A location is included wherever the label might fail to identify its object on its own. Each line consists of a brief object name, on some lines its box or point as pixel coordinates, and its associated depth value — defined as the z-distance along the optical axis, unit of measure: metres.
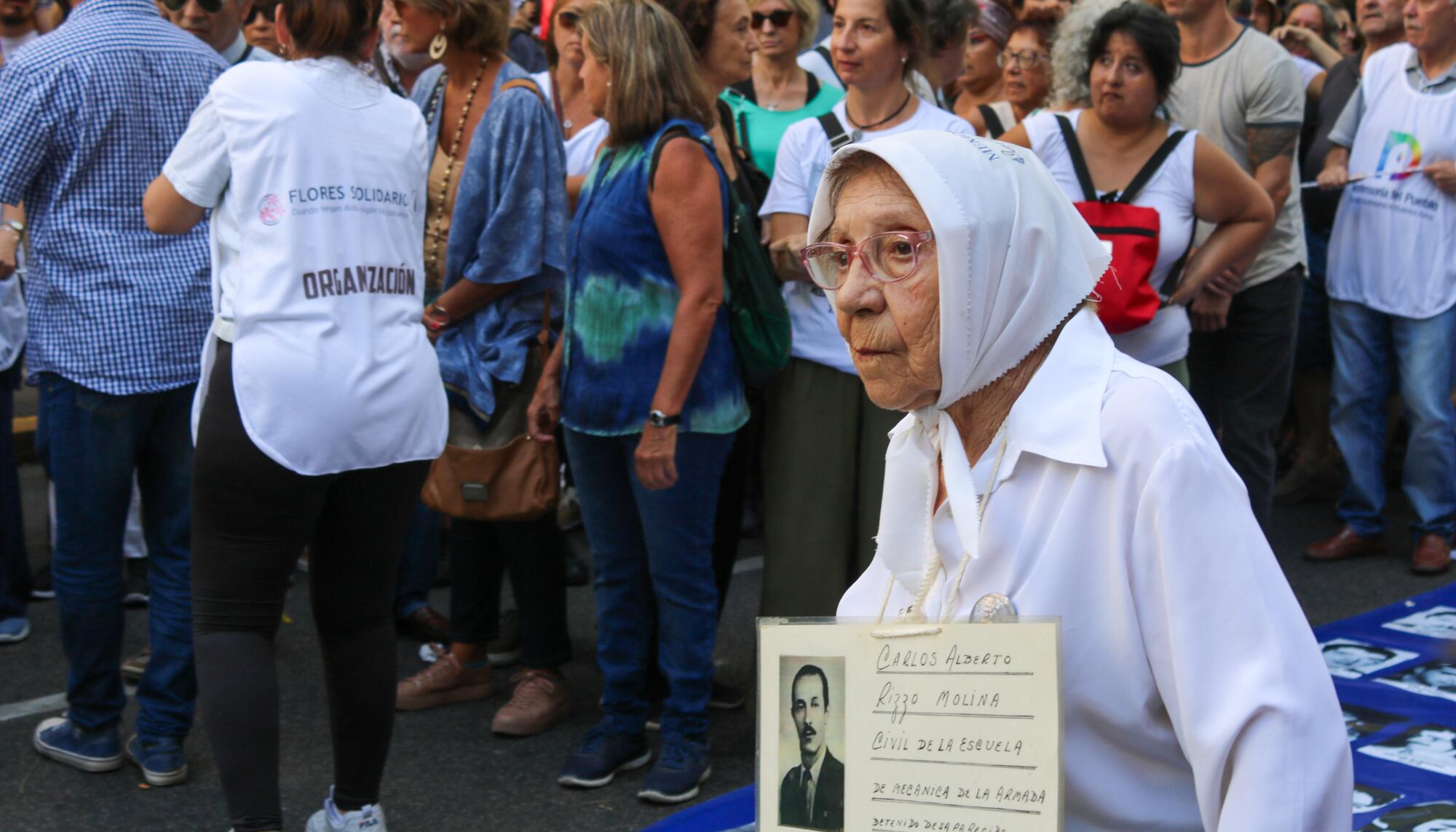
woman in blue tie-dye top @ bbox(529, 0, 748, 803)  3.48
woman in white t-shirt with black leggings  2.85
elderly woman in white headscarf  1.39
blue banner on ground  3.28
